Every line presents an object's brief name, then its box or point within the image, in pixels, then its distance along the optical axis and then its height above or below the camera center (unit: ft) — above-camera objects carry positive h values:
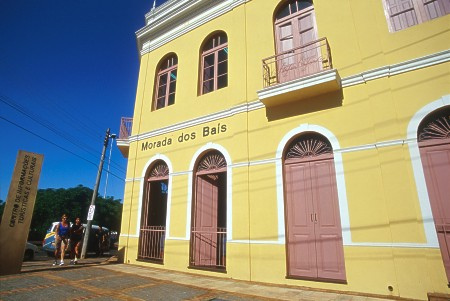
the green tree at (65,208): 87.81 +7.36
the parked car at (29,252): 36.01 -3.15
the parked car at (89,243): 41.91 -2.44
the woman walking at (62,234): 25.70 -0.52
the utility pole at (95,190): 41.04 +6.50
